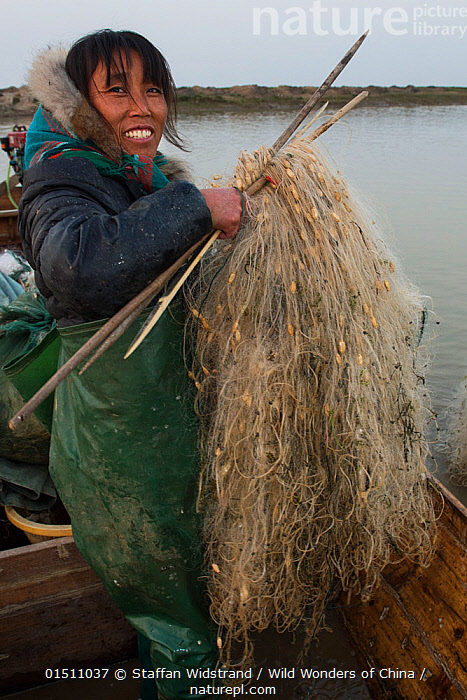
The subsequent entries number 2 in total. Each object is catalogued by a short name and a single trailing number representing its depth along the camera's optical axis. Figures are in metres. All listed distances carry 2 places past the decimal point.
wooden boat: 1.93
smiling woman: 1.33
